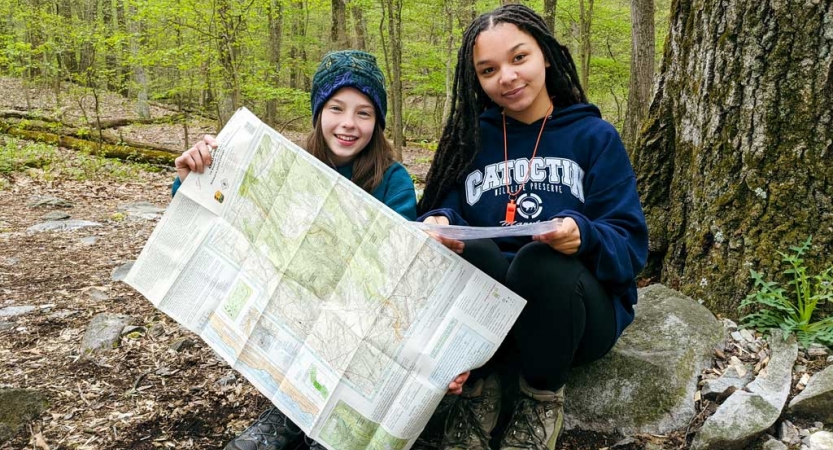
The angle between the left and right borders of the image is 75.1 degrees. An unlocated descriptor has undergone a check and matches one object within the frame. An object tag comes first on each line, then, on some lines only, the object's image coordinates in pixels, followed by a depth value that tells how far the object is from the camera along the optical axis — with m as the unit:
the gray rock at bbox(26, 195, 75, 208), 5.45
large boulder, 1.79
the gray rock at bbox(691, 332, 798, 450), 1.58
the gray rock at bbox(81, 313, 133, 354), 2.51
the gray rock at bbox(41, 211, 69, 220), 4.96
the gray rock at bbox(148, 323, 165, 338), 2.69
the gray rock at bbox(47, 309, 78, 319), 2.86
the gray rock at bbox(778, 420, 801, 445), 1.59
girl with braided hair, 1.47
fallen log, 7.98
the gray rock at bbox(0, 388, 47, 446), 1.88
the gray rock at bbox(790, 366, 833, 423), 1.63
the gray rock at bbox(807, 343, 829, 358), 1.92
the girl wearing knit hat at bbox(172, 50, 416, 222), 1.89
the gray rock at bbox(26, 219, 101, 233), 4.57
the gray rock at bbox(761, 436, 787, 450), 1.56
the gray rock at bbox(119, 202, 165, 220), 5.19
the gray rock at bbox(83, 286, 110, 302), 3.14
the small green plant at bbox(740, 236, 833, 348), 1.97
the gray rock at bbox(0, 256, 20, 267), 3.67
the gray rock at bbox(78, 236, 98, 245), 4.27
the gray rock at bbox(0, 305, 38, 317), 2.86
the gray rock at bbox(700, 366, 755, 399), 1.82
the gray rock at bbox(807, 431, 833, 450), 1.53
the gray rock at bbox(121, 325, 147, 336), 2.66
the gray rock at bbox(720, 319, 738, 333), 2.16
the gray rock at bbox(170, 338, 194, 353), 2.55
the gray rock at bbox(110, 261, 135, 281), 3.45
